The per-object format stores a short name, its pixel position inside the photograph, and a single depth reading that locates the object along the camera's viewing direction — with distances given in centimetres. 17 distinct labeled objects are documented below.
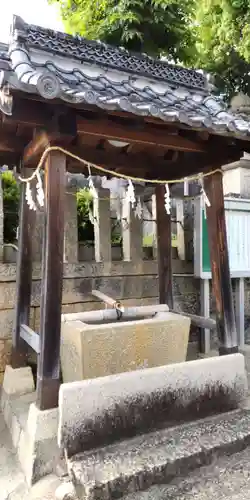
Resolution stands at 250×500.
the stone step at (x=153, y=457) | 225
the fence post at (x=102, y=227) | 425
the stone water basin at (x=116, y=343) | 292
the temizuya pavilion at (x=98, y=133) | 237
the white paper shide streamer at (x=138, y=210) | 439
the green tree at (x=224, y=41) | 634
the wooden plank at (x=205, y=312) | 477
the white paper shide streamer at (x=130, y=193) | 293
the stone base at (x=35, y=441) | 252
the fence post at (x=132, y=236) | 447
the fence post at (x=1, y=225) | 378
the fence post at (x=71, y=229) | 404
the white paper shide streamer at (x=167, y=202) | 317
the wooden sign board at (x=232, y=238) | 473
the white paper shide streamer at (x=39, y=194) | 271
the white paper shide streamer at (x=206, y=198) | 340
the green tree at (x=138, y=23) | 641
